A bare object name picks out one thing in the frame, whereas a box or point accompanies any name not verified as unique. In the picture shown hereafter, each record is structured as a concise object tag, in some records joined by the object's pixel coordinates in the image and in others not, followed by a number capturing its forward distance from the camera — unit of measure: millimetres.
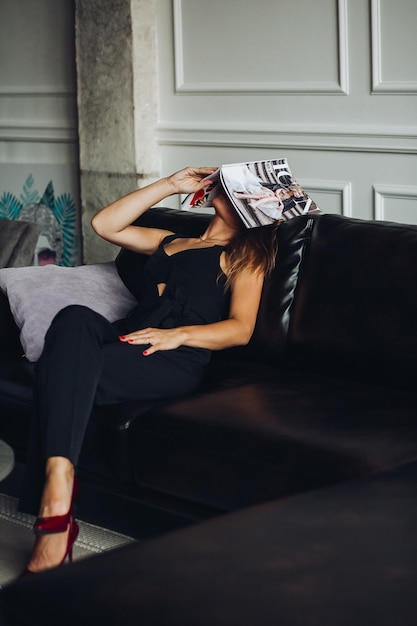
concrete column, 4387
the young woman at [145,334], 2189
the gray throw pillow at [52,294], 2842
